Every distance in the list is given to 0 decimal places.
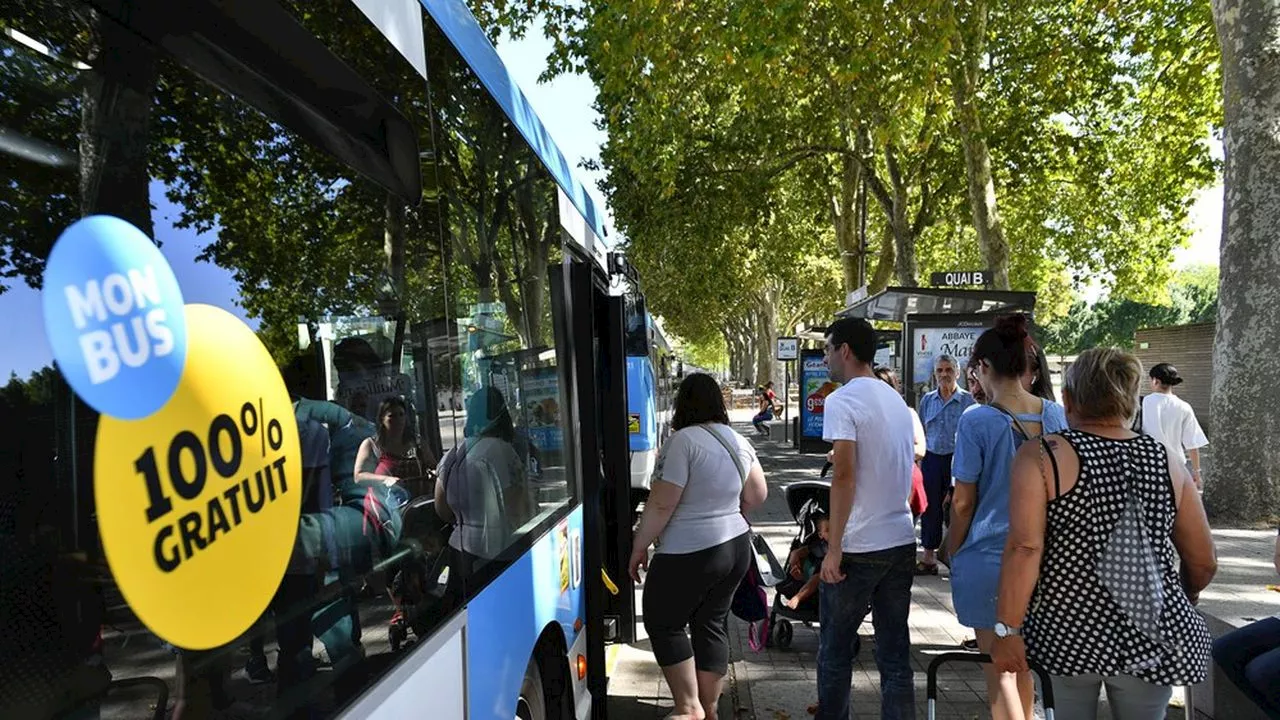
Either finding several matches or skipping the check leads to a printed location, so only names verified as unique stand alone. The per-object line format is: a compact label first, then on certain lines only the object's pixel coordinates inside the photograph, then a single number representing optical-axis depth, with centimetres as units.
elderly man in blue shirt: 745
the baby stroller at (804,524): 574
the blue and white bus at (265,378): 105
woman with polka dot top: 276
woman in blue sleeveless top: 370
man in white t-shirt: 388
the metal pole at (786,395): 2405
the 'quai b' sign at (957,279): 1365
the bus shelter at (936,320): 1213
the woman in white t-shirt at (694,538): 420
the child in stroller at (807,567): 561
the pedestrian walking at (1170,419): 816
